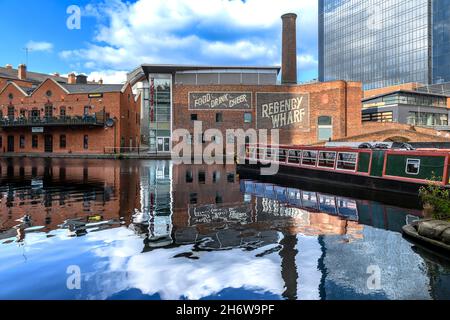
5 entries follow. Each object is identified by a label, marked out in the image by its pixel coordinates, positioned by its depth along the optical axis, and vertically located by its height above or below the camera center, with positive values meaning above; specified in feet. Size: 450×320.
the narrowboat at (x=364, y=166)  46.16 -2.44
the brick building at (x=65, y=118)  141.49 +14.08
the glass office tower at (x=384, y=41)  314.14 +109.52
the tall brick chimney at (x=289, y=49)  163.02 +47.67
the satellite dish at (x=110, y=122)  140.05 +11.98
